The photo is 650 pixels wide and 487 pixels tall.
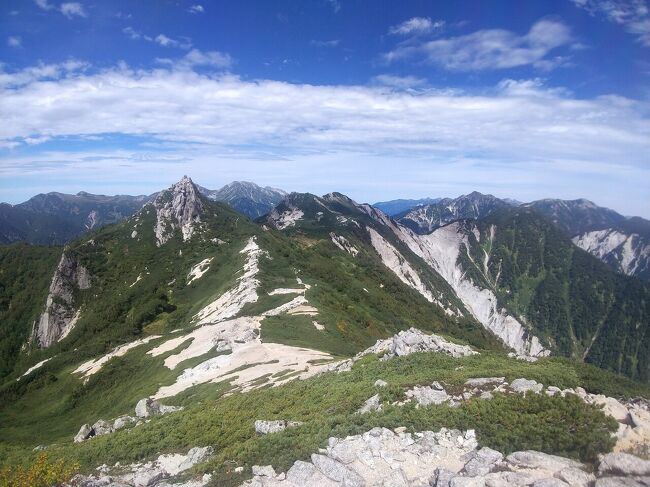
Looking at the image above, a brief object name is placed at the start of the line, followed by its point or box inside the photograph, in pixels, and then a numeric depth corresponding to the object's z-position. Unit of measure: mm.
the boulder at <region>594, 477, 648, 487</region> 15757
